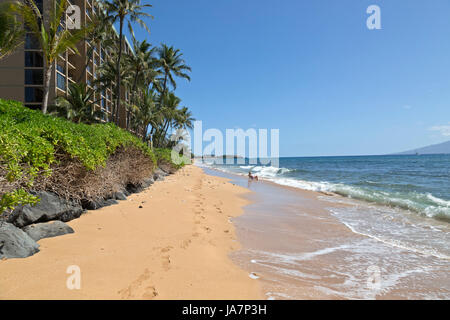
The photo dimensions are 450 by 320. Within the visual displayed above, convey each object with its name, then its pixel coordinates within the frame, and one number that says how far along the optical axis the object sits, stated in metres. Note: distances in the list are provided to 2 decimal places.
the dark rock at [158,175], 14.94
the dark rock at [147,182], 10.50
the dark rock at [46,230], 3.71
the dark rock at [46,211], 3.68
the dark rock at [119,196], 7.31
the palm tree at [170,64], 29.41
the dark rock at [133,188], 9.13
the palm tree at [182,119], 36.66
